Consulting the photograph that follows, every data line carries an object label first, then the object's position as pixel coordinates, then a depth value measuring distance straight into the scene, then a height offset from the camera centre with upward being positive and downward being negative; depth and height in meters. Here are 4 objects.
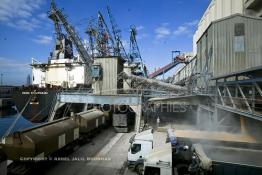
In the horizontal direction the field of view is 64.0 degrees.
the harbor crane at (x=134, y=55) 57.63 +9.51
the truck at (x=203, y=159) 9.51 -3.56
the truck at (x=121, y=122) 24.06 -3.87
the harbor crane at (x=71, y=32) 42.19 +12.00
